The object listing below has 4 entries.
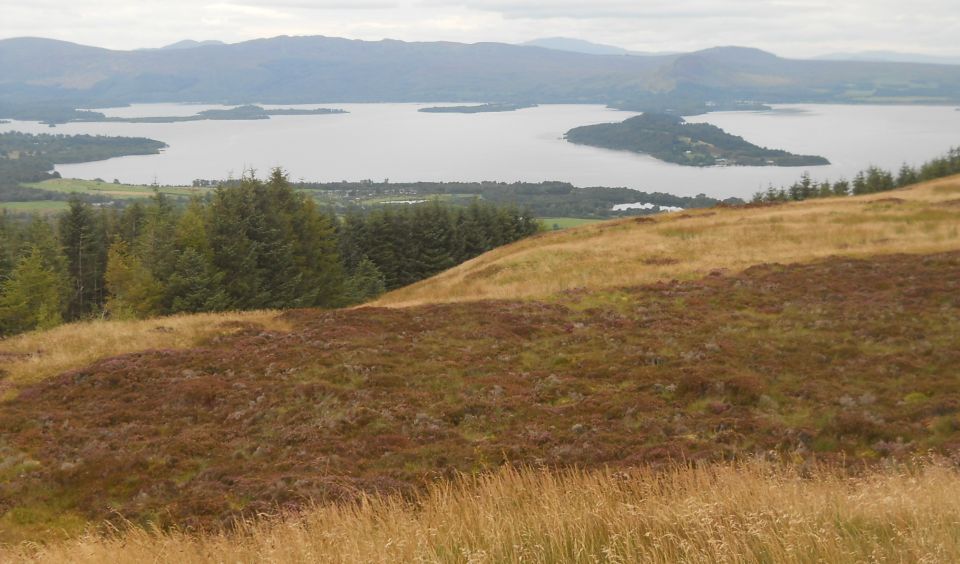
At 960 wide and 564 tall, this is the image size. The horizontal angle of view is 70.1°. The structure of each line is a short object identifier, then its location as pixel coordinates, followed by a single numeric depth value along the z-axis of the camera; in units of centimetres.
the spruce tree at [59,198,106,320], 6769
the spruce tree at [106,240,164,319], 4528
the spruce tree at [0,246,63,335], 5169
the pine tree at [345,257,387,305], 6775
